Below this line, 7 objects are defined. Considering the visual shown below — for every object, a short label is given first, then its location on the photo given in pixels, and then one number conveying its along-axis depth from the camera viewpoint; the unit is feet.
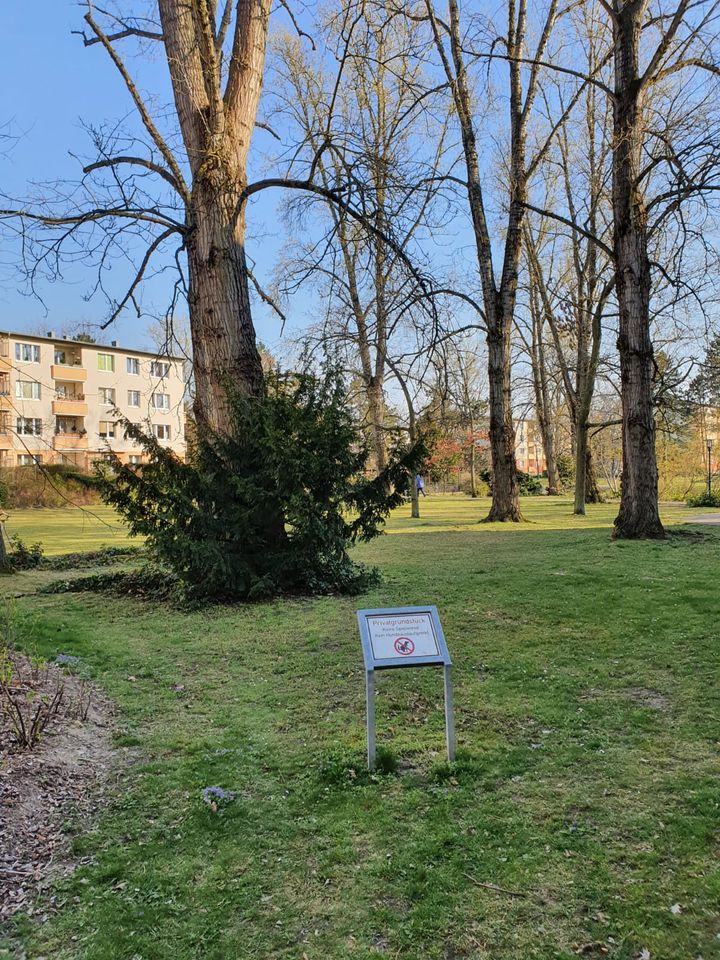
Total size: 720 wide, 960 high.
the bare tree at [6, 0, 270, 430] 28.02
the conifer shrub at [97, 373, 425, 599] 25.94
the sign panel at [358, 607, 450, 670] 11.60
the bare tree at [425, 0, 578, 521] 53.78
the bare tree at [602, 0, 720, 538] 36.83
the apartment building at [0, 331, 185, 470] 150.30
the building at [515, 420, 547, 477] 194.39
